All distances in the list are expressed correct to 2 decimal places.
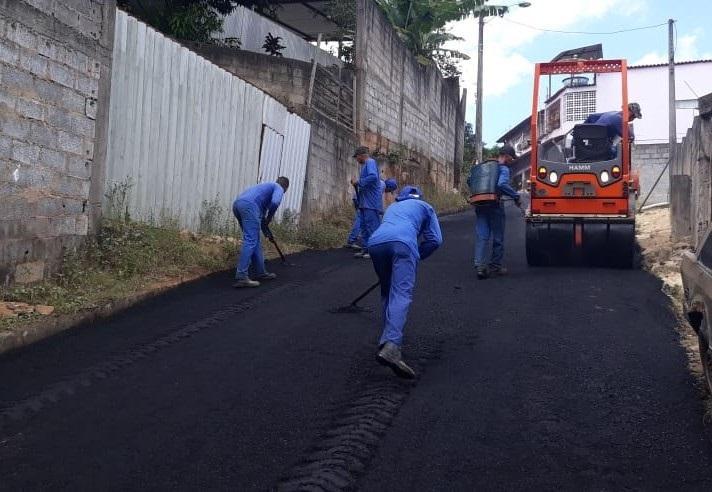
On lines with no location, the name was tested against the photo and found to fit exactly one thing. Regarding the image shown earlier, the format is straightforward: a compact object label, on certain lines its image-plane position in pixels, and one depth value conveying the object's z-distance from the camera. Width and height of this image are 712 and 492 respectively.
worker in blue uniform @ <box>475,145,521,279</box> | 9.22
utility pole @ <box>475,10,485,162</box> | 26.48
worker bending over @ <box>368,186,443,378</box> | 4.89
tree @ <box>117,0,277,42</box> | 15.33
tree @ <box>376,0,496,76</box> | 23.27
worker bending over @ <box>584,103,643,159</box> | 9.79
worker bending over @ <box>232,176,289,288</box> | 8.14
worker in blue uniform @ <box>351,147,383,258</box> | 10.53
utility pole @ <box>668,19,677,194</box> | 21.84
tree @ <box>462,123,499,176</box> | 33.01
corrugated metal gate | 8.43
